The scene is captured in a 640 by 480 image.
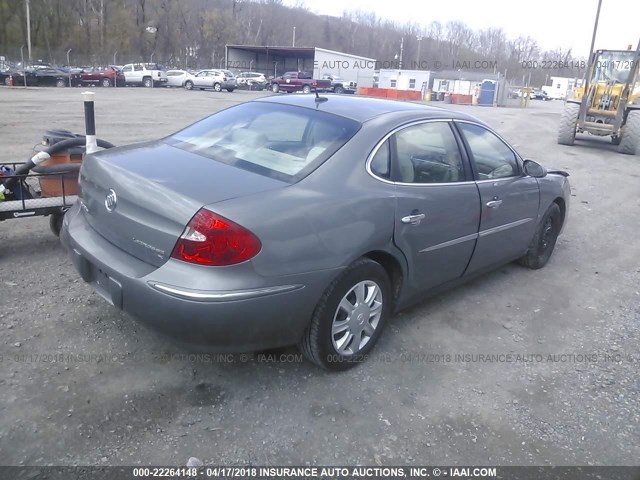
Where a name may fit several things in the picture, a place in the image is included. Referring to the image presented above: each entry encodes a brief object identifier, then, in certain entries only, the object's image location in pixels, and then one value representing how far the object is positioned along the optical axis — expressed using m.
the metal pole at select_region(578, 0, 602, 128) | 15.33
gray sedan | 2.54
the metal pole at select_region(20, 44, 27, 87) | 33.19
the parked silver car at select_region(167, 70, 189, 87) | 42.00
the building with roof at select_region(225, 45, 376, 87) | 56.16
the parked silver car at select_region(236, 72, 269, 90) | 45.85
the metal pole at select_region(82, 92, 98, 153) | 4.30
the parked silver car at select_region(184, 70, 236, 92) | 40.59
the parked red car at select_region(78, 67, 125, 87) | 37.25
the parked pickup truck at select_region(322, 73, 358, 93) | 45.03
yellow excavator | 14.79
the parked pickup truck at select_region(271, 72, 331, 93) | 43.47
